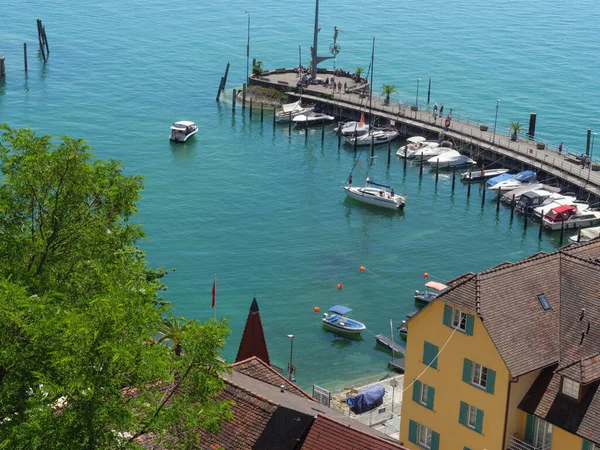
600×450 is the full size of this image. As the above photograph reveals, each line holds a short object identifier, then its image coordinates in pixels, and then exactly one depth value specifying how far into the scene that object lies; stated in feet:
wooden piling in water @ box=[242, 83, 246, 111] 446.60
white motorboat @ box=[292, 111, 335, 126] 426.51
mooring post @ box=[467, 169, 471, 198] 354.62
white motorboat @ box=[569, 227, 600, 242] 302.25
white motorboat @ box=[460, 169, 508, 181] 367.04
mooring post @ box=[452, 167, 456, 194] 359.33
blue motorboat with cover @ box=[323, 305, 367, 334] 248.32
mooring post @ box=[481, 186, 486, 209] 344.69
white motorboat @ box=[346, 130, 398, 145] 401.90
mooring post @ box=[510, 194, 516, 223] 334.81
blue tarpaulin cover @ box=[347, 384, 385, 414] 200.27
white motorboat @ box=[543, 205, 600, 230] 321.52
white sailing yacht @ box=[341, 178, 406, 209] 338.13
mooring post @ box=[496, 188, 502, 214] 336.49
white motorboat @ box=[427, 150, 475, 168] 378.94
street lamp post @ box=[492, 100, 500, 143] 388.66
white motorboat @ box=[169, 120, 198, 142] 402.15
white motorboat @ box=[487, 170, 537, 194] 350.43
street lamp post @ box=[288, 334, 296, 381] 224.33
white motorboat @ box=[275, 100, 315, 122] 428.97
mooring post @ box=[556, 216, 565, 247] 315.58
